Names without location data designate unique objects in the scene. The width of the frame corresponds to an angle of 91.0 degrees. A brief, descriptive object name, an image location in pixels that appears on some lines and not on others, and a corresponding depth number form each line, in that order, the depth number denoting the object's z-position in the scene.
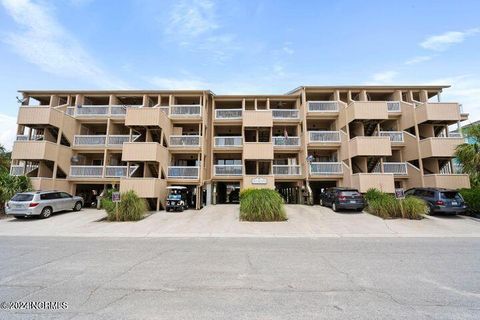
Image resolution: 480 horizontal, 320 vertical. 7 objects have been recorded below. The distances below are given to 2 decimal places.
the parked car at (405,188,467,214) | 15.03
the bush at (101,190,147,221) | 15.27
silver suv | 15.02
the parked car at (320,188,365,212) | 16.58
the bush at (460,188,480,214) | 15.40
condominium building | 19.67
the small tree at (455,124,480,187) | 16.88
